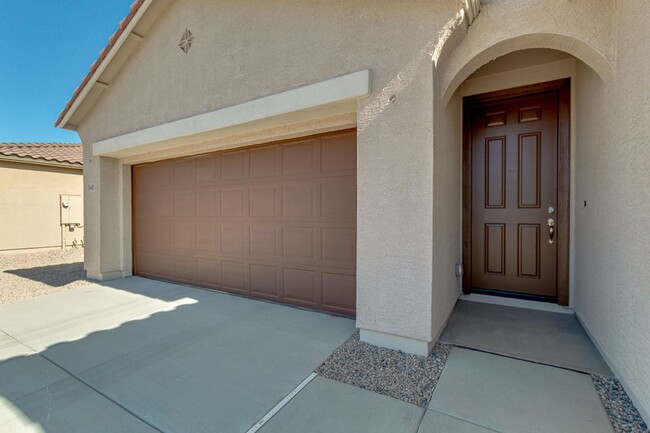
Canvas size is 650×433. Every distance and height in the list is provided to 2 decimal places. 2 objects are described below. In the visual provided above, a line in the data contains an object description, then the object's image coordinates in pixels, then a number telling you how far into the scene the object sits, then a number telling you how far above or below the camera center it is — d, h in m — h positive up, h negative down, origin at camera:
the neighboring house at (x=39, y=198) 10.03 +0.59
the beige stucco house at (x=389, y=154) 2.56 +0.80
